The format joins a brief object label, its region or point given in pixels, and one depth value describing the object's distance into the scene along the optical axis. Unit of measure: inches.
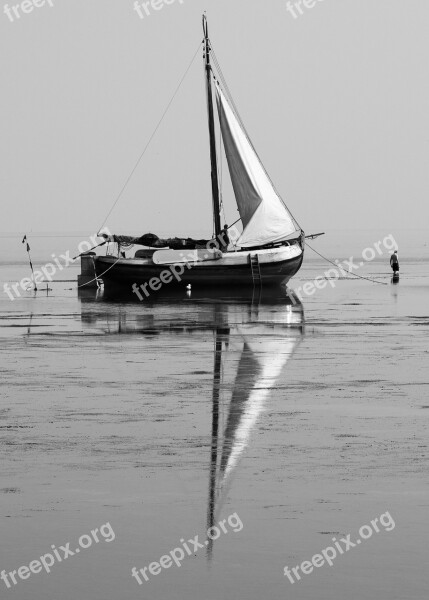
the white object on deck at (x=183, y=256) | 2033.7
